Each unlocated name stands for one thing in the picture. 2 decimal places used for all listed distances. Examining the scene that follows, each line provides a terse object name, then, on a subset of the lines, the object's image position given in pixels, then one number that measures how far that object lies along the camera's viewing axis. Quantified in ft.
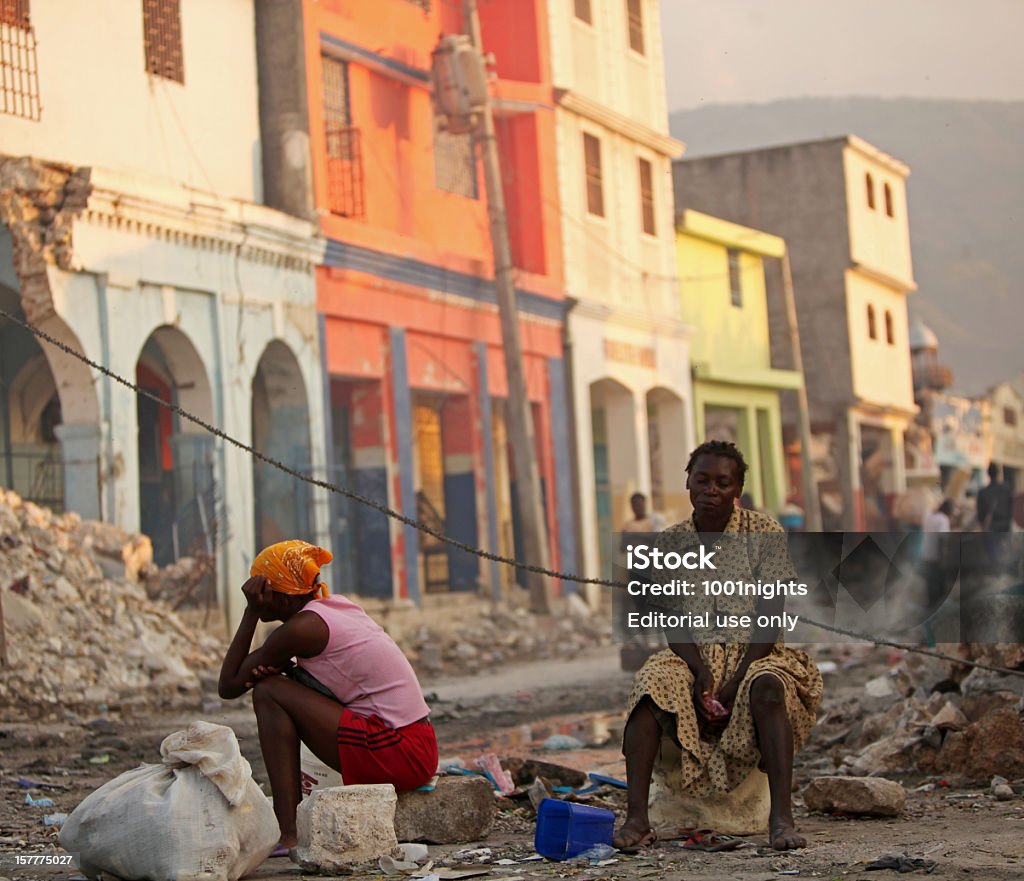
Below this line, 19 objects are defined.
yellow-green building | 200.95
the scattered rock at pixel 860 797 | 43.57
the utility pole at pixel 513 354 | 141.69
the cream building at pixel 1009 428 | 342.13
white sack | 34.81
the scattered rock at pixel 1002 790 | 46.50
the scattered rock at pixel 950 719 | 53.06
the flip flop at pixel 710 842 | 39.17
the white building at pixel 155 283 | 101.30
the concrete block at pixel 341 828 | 36.81
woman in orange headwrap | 38.93
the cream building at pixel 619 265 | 168.55
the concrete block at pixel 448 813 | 41.22
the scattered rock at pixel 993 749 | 50.24
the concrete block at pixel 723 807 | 40.93
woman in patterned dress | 39.09
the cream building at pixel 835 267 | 244.22
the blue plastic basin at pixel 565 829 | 38.06
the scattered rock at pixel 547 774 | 51.62
